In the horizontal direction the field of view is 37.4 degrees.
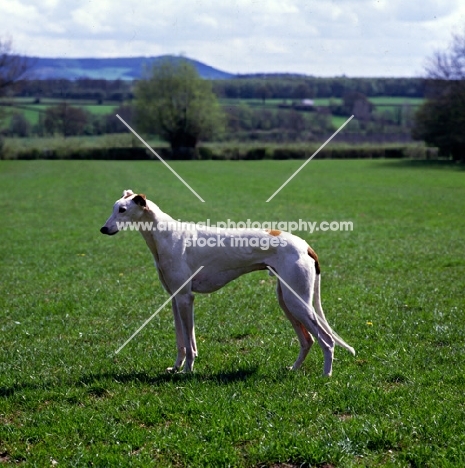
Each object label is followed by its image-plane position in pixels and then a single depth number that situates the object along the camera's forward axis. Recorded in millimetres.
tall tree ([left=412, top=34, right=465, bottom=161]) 70125
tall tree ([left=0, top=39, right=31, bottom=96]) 69375
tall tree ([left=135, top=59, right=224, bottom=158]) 79625
